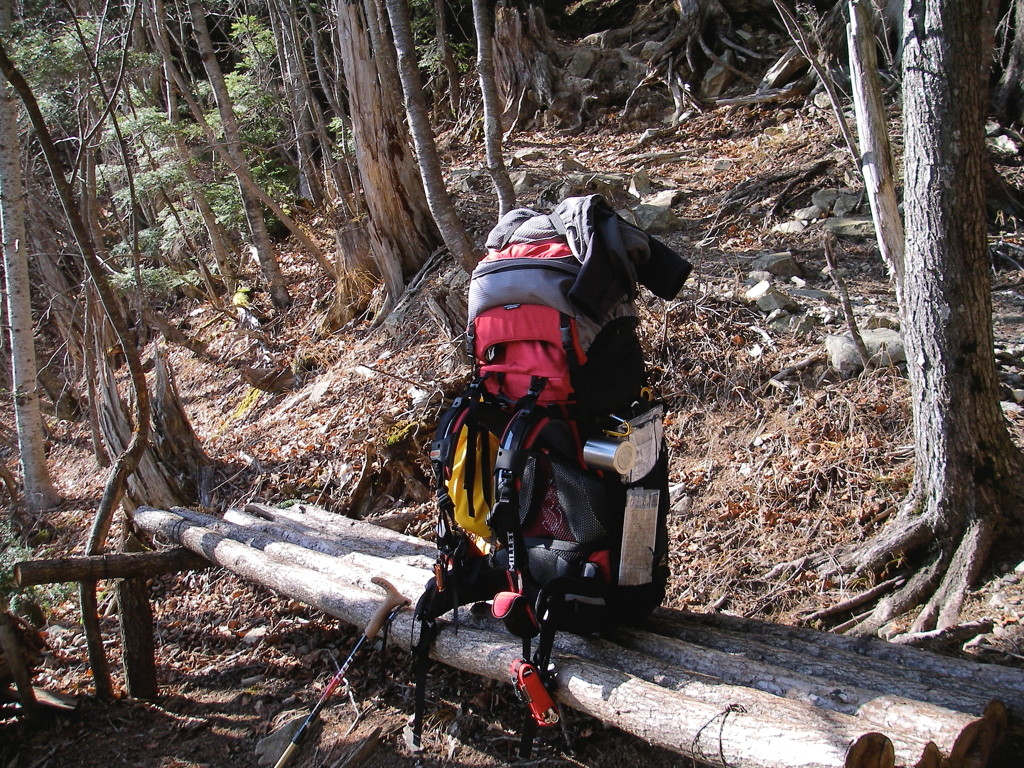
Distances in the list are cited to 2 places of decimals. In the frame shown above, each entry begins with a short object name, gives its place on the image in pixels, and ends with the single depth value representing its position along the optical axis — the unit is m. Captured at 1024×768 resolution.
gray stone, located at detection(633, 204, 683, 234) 8.46
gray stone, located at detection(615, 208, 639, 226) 8.58
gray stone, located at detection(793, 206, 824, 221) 8.01
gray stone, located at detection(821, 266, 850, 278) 6.91
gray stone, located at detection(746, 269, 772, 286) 6.57
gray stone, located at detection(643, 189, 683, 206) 9.26
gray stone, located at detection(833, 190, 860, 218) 7.90
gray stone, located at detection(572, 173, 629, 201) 9.48
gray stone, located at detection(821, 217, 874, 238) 7.48
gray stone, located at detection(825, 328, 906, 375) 5.22
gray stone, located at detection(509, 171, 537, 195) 10.41
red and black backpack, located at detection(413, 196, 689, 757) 2.92
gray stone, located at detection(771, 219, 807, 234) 7.86
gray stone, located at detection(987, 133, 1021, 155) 8.13
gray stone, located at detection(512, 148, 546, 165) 12.27
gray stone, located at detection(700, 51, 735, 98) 13.24
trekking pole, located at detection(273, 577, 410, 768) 3.44
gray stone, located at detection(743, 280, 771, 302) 6.32
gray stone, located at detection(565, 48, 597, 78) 14.64
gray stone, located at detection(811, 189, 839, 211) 8.07
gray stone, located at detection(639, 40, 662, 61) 14.23
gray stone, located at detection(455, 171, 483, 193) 10.80
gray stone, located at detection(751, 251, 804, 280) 6.95
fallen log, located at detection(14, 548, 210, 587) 4.10
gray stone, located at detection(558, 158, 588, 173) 11.29
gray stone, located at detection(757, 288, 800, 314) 6.21
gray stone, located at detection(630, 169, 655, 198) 9.76
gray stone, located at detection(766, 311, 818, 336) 5.95
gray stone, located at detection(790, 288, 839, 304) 6.34
